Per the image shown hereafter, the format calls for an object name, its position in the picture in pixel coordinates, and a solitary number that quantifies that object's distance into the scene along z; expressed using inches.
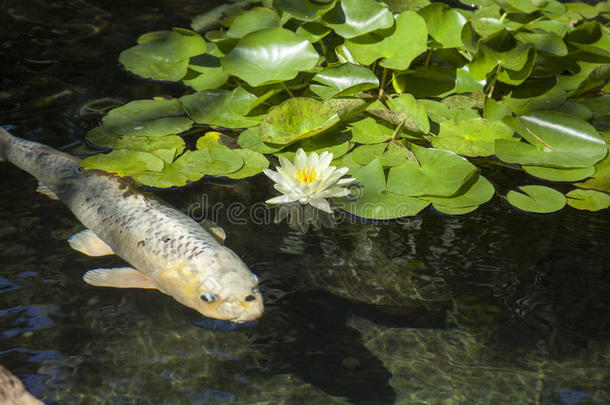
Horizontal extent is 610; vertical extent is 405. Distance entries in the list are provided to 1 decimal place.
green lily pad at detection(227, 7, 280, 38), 152.3
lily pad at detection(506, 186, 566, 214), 116.3
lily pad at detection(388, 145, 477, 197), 113.8
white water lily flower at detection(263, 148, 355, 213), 107.0
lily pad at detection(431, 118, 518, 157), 128.0
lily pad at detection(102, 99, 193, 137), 131.6
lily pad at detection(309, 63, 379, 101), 132.3
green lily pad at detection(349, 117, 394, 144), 129.3
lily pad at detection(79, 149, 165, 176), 118.1
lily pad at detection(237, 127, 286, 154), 128.6
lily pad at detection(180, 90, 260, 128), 135.3
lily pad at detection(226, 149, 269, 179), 122.4
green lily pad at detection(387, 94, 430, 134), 128.6
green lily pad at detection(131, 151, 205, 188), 117.6
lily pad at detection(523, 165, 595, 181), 123.0
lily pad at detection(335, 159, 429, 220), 111.3
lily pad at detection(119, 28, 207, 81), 147.3
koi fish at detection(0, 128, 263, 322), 93.5
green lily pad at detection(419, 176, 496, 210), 113.8
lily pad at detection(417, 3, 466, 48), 147.1
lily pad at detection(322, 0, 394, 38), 138.9
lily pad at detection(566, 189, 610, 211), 118.0
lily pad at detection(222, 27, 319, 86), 132.5
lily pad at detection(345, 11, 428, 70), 133.2
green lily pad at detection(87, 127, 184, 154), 126.9
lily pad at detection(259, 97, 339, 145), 123.6
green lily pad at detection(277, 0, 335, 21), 143.3
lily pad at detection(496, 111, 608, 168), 125.4
